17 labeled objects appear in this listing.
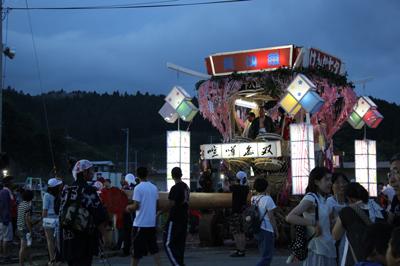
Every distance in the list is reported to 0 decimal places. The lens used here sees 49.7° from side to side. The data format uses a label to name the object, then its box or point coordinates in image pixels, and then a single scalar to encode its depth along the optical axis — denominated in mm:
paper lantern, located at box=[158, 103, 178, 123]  12805
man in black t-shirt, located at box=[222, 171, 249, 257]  9352
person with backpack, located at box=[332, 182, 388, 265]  3629
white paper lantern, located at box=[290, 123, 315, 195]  10266
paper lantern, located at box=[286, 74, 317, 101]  10297
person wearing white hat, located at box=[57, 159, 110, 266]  5141
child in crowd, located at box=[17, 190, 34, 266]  8242
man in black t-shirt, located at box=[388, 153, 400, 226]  4320
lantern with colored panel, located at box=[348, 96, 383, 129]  14070
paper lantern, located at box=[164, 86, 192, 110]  12532
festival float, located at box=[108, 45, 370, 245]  10406
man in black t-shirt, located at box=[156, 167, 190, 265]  6878
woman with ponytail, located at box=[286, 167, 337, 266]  4402
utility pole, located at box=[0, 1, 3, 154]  13266
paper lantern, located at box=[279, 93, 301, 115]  10492
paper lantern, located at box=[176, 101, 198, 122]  12477
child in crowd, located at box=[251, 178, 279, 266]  6632
